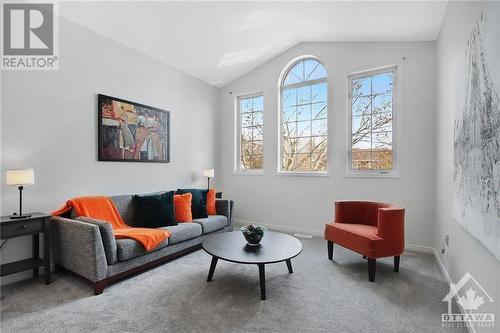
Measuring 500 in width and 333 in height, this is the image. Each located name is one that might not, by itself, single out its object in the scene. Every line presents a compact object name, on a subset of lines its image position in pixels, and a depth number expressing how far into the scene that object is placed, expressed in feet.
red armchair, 8.30
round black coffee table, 7.11
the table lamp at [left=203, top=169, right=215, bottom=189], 14.94
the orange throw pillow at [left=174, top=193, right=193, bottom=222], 11.34
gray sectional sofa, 7.36
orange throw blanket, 8.48
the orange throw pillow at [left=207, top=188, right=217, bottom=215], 12.90
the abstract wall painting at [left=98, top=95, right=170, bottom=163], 10.57
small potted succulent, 8.20
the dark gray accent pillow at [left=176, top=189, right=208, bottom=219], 12.14
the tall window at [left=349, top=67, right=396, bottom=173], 12.26
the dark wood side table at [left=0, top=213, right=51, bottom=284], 7.16
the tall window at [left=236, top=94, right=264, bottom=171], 16.07
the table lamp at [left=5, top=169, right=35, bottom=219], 7.27
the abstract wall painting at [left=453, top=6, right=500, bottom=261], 4.48
